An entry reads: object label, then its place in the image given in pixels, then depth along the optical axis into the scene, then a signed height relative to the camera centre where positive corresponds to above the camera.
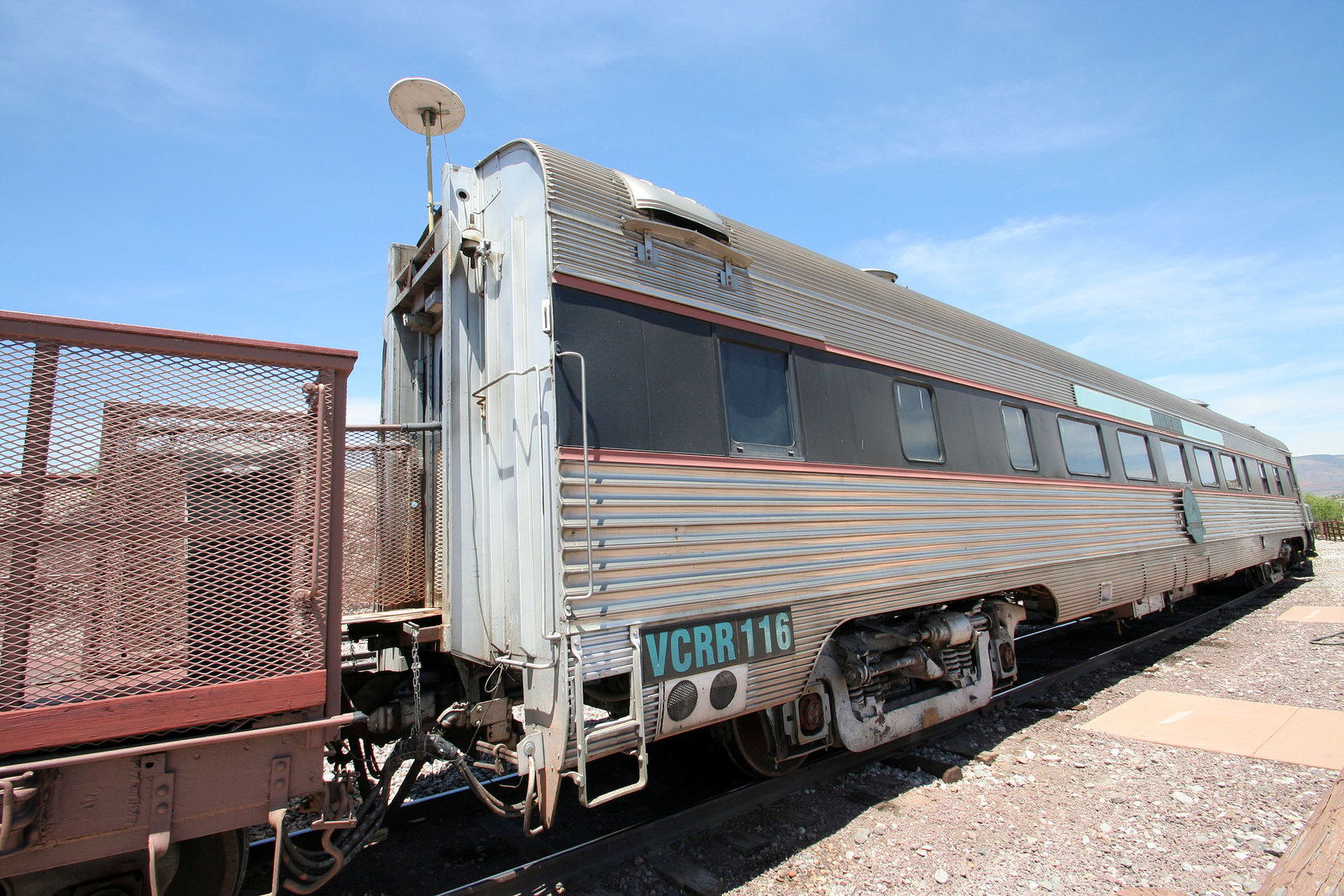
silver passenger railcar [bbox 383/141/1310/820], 3.26 +0.49
